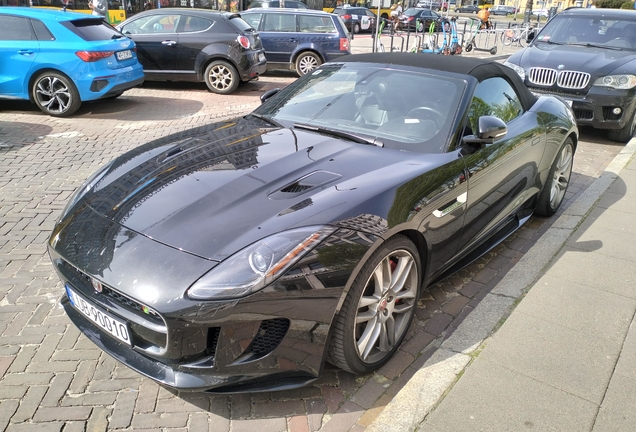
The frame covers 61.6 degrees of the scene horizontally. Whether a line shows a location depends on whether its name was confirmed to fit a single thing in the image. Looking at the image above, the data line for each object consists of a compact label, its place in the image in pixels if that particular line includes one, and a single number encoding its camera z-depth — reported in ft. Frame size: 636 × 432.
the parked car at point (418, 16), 110.14
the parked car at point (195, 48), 35.09
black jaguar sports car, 7.56
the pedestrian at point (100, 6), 45.91
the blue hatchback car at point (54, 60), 26.76
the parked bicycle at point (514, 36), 79.66
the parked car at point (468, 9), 216.13
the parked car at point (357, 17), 95.35
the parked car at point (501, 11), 226.54
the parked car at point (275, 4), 73.59
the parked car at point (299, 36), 41.83
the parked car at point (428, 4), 169.54
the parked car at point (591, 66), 24.72
